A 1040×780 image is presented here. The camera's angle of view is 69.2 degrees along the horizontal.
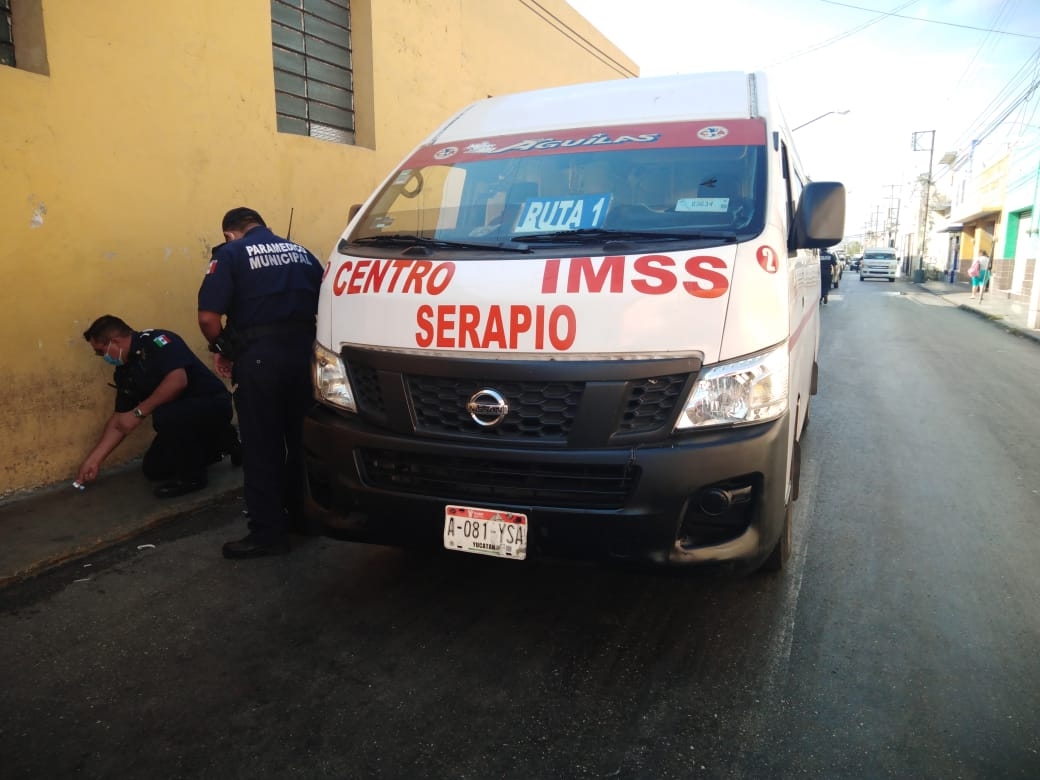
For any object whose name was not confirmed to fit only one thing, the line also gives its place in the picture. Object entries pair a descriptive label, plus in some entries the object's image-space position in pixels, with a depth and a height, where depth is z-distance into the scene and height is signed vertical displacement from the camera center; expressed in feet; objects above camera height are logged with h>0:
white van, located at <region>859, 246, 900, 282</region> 141.59 -2.62
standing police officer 12.06 -1.58
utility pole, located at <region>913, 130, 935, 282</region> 148.59 +12.32
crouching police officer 15.26 -3.35
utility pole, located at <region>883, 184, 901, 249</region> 320.29 +9.02
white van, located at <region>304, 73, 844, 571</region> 8.23 -1.33
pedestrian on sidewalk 79.40 -2.30
